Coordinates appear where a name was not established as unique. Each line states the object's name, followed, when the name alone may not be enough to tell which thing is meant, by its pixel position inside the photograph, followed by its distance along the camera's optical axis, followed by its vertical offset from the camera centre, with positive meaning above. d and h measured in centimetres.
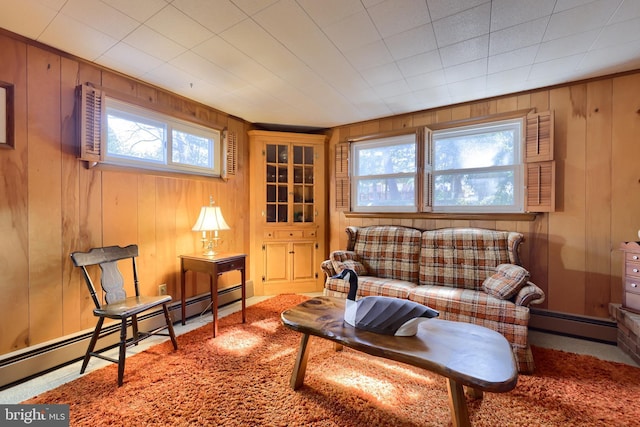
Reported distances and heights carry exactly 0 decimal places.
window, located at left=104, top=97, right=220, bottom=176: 242 +72
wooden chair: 186 -69
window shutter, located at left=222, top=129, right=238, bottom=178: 337 +73
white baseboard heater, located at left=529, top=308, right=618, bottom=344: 238 -105
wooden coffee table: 118 -70
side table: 252 -54
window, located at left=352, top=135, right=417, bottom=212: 341 +48
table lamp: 278 -12
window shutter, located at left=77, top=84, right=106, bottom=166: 213 +71
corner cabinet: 377 +0
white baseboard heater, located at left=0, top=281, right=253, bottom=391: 180 -105
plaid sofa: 205 -62
